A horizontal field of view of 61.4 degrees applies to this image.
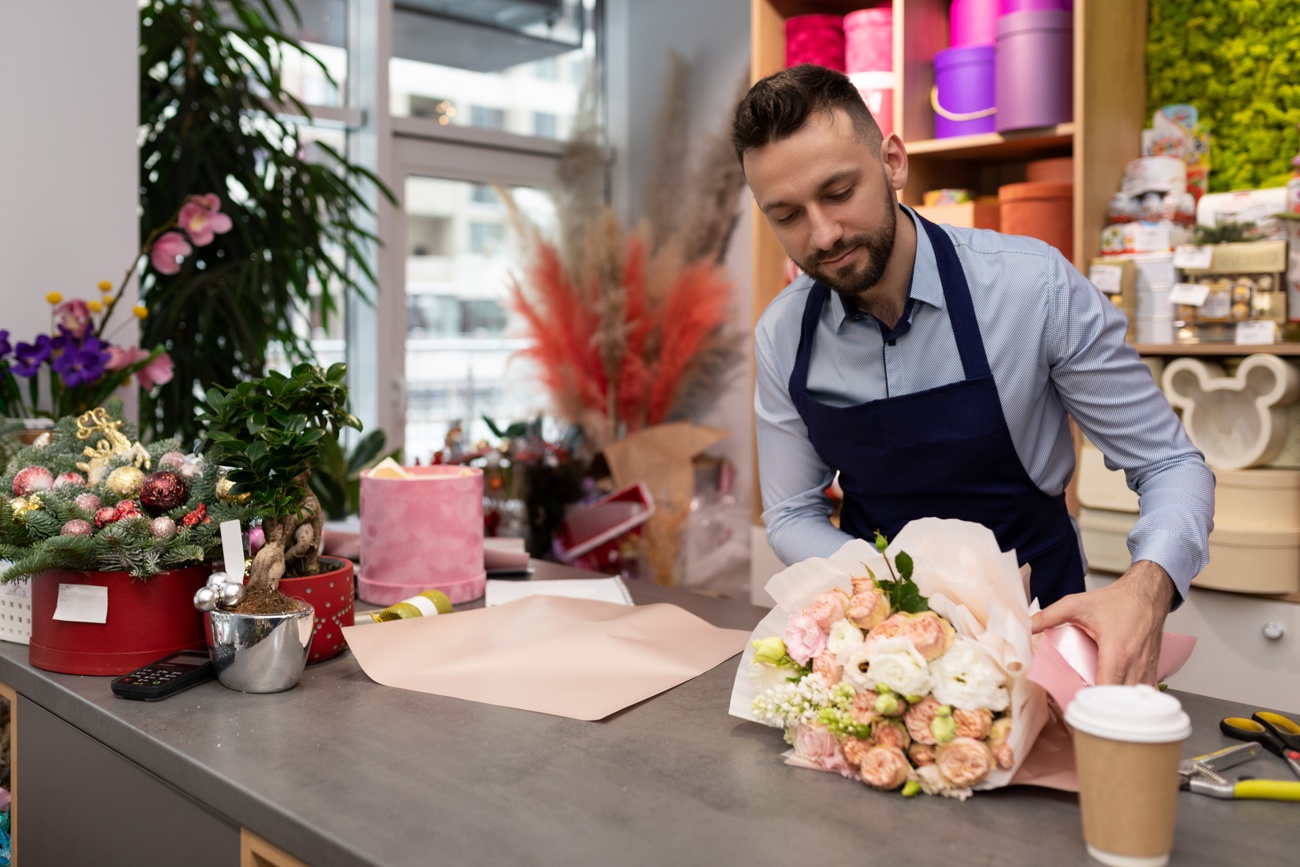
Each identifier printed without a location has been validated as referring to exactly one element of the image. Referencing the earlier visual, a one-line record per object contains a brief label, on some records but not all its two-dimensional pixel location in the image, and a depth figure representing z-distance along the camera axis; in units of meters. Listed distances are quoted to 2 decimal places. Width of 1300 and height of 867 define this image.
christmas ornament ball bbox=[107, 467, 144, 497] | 1.43
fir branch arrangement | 1.35
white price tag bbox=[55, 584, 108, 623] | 1.37
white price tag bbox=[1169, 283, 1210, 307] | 2.38
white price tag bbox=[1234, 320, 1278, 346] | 2.29
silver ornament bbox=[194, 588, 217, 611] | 1.29
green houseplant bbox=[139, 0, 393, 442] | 2.88
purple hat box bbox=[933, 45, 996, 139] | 2.68
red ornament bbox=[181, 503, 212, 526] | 1.41
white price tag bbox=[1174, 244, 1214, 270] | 2.37
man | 1.47
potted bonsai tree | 1.36
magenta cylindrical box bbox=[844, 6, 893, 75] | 2.84
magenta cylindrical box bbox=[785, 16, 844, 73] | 2.96
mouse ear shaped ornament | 2.28
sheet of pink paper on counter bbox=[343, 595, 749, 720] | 1.28
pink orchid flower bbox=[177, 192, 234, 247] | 2.45
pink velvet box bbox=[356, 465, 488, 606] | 1.68
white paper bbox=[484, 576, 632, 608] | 1.74
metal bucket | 1.29
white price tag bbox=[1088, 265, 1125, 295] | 2.46
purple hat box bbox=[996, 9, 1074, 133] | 2.49
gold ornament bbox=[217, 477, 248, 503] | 1.43
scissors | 1.06
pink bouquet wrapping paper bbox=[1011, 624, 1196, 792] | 0.97
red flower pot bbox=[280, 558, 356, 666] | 1.42
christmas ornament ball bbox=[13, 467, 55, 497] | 1.45
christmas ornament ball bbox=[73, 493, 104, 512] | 1.40
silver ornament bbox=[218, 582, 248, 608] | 1.29
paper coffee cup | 0.82
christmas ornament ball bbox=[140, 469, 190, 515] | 1.42
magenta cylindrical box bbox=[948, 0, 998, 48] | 2.67
